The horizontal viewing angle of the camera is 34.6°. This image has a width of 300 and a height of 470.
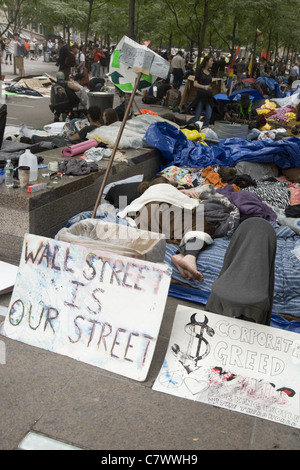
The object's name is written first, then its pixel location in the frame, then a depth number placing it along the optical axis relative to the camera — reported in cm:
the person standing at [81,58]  1997
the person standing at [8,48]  2805
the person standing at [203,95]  1148
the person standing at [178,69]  1933
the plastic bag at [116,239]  378
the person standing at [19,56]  1956
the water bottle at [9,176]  446
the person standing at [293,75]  2782
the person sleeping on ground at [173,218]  462
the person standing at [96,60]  2236
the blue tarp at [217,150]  739
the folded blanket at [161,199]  494
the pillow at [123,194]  548
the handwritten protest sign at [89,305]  317
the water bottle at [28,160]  485
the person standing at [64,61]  1486
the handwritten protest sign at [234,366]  291
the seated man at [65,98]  956
